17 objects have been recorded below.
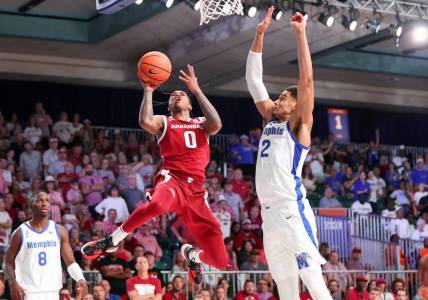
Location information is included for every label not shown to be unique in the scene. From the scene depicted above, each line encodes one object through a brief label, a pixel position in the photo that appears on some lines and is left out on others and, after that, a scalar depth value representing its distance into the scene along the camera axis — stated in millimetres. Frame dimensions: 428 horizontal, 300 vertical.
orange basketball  9734
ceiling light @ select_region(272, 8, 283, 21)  18594
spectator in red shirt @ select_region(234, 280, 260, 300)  15969
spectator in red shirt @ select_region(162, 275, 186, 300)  15453
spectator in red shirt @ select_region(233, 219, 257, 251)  19375
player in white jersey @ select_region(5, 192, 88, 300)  11141
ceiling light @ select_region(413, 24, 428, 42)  20234
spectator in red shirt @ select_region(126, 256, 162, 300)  14430
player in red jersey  9867
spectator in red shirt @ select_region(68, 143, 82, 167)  20638
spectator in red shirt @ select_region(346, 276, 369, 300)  16719
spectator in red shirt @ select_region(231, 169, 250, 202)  22016
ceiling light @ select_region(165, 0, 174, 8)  17031
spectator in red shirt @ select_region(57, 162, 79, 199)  19312
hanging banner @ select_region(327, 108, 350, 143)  29484
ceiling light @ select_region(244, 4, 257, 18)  18500
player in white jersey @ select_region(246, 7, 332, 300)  8625
